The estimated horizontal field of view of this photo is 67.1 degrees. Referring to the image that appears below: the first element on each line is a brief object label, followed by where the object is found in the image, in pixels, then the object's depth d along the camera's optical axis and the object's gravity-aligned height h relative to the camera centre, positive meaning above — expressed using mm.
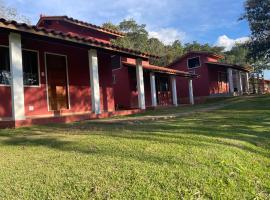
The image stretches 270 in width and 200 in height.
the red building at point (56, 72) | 6114 +1484
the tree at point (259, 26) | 17100 +6186
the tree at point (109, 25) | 27740 +11359
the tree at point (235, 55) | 42857 +9689
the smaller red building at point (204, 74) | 19407 +2686
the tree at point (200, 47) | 40139 +11003
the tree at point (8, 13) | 20400 +10186
